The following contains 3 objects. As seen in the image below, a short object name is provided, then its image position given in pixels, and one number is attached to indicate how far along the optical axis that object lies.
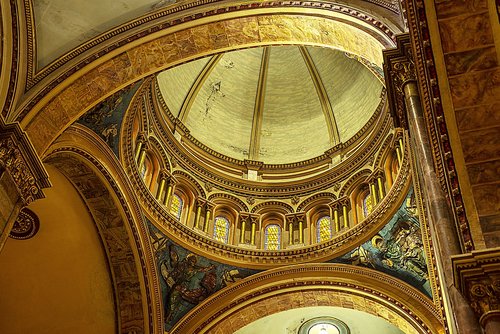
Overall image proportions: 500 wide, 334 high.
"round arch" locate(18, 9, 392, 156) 10.25
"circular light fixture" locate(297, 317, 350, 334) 16.06
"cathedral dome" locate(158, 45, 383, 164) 18.73
